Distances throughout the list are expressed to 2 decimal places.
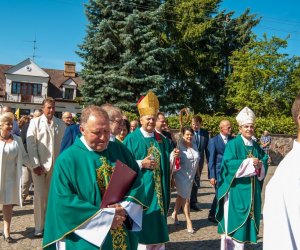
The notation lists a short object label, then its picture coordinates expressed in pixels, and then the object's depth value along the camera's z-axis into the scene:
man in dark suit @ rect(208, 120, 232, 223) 7.71
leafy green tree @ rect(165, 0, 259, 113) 29.41
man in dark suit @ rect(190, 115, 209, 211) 9.15
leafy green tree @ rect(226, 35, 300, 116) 28.45
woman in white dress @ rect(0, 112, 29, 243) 6.54
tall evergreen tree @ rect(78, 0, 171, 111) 22.52
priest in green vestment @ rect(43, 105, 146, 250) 3.10
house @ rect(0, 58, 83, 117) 48.19
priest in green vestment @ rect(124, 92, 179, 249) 5.18
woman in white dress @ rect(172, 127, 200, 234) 7.59
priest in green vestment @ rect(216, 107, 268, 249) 5.76
